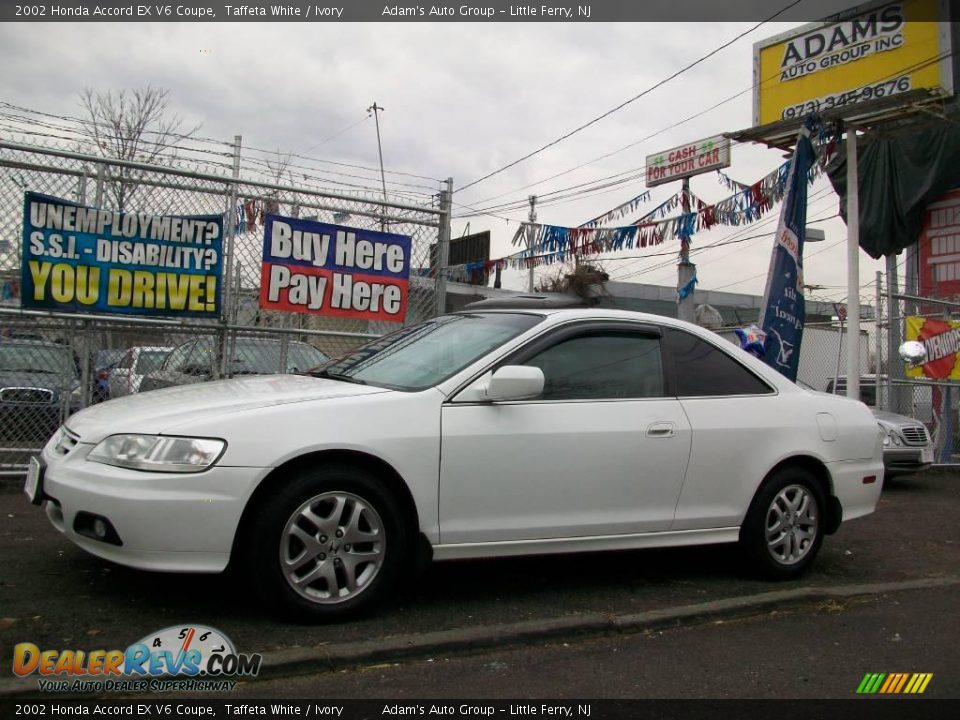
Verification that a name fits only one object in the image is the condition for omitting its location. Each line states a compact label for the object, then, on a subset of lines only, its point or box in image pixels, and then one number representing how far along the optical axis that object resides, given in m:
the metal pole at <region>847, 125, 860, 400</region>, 11.66
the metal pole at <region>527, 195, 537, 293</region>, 15.45
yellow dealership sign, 13.08
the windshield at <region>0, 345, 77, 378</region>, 6.36
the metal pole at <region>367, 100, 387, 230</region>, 30.61
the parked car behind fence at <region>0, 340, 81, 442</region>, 6.37
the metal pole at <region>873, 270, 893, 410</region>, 11.39
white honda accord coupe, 3.62
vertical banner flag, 8.62
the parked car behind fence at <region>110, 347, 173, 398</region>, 6.68
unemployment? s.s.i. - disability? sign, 6.21
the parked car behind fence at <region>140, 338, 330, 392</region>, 6.82
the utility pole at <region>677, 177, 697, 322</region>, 17.16
